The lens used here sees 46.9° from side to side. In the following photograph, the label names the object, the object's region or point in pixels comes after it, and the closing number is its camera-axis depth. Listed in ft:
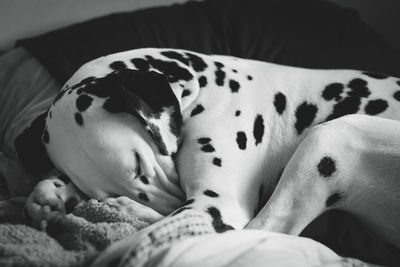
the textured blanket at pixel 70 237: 3.47
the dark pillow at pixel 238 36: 7.30
